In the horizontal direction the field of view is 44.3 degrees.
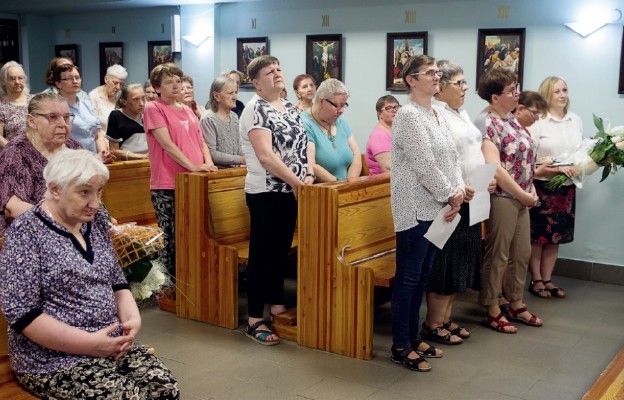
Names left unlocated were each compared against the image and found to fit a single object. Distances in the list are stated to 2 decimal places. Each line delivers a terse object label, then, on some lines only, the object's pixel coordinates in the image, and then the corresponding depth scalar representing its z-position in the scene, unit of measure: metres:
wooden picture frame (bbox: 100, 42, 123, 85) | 10.43
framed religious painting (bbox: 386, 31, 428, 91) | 7.41
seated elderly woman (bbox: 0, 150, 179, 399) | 2.66
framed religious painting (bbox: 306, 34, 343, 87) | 7.98
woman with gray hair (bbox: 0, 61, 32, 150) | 5.43
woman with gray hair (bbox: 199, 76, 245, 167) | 5.68
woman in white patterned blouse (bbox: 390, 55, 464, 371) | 4.03
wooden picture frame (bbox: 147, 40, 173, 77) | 9.82
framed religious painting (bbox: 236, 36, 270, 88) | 8.59
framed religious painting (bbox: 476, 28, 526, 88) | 6.82
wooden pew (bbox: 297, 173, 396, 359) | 4.45
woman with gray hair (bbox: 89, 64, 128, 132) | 7.02
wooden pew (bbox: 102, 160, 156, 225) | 5.77
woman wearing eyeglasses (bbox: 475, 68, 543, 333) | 4.79
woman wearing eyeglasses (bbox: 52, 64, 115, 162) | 5.50
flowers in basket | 3.23
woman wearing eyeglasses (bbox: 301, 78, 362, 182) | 4.95
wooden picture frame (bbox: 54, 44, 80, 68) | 11.02
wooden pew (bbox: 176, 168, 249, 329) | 5.02
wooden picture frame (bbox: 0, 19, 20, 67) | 11.17
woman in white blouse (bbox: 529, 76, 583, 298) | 5.96
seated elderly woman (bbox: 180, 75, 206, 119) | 6.66
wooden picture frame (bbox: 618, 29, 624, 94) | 6.31
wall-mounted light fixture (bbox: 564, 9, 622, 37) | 6.27
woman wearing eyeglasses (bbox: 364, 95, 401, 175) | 5.56
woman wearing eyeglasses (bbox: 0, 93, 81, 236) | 3.59
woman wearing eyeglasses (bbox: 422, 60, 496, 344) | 4.52
